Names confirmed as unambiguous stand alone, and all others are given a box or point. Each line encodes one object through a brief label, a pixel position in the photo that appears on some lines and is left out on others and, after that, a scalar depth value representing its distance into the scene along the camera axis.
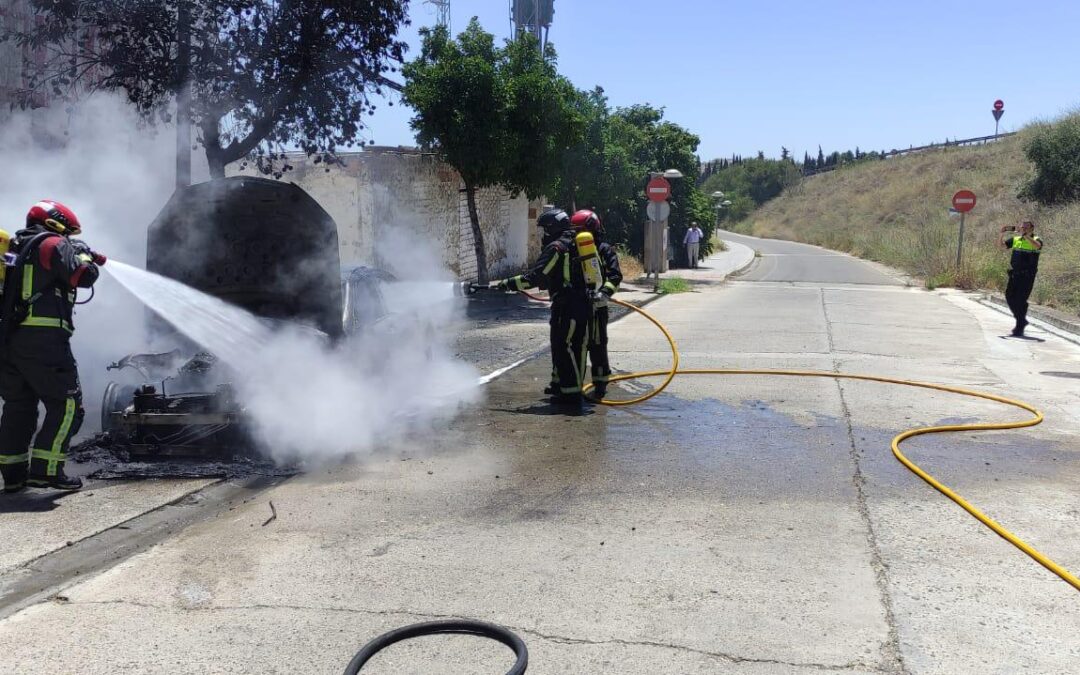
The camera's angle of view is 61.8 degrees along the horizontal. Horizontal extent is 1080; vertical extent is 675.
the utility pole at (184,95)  9.59
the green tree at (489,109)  15.93
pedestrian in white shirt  31.80
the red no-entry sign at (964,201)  23.92
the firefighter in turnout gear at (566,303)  8.03
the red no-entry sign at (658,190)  21.75
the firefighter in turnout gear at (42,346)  5.35
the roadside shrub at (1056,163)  36.70
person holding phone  13.23
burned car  7.96
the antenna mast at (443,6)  18.70
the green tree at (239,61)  9.69
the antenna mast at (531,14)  22.92
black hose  3.38
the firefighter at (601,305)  8.30
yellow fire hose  4.43
